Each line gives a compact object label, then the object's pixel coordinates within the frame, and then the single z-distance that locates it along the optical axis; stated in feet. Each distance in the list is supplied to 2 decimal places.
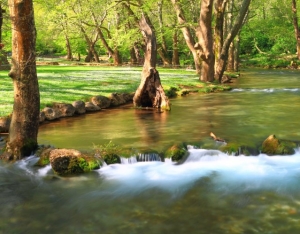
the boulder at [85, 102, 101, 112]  53.13
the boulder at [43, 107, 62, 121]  46.21
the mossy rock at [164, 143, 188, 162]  30.30
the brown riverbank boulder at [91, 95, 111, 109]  55.36
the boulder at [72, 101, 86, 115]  51.13
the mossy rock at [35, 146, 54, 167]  28.99
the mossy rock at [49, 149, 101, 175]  27.35
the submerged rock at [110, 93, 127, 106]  58.29
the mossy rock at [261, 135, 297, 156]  30.91
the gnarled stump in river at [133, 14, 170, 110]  52.95
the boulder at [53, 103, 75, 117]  49.00
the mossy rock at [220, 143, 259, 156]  31.42
